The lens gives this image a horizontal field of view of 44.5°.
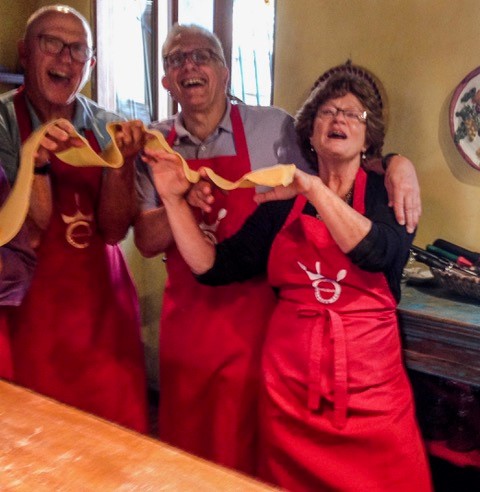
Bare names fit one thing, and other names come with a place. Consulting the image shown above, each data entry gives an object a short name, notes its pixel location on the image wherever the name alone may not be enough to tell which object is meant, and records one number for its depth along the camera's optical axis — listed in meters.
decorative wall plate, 1.75
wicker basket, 1.52
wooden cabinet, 1.43
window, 2.50
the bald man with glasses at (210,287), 1.57
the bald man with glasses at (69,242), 1.51
